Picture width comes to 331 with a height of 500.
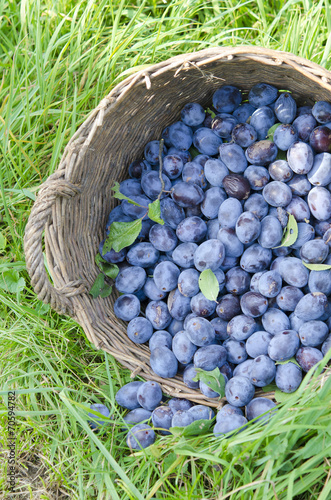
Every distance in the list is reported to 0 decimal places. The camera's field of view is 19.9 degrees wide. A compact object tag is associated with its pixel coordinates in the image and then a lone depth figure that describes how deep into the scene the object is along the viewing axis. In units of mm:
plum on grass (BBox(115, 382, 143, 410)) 1147
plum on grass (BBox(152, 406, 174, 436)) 1113
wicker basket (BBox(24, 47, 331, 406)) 1091
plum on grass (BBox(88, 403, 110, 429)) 1118
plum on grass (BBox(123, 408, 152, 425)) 1135
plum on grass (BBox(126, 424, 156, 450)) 1107
